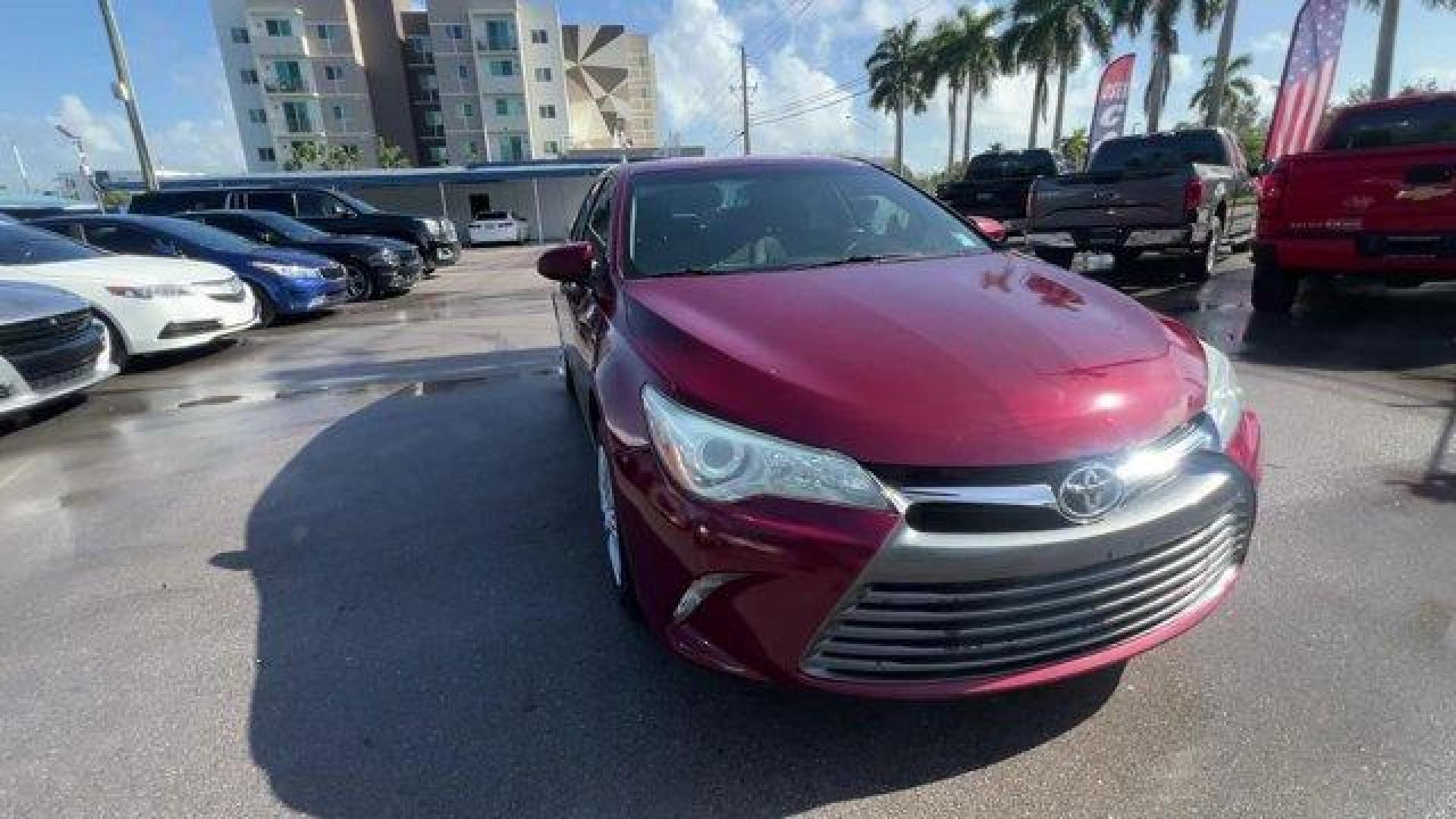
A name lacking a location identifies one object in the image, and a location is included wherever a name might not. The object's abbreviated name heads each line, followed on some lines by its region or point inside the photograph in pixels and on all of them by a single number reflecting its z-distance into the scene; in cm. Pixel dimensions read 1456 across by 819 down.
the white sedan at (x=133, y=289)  702
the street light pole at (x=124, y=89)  1669
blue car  944
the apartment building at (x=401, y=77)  5672
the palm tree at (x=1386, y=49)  2278
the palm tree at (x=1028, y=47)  3703
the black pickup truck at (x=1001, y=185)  1408
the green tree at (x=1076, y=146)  5068
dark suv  1562
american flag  1666
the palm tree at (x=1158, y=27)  2998
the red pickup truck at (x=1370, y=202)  588
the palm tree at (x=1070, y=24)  3541
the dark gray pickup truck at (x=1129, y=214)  823
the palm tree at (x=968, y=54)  4300
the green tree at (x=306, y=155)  5459
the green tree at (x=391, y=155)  5488
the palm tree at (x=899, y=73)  4891
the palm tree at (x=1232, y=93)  5197
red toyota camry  175
